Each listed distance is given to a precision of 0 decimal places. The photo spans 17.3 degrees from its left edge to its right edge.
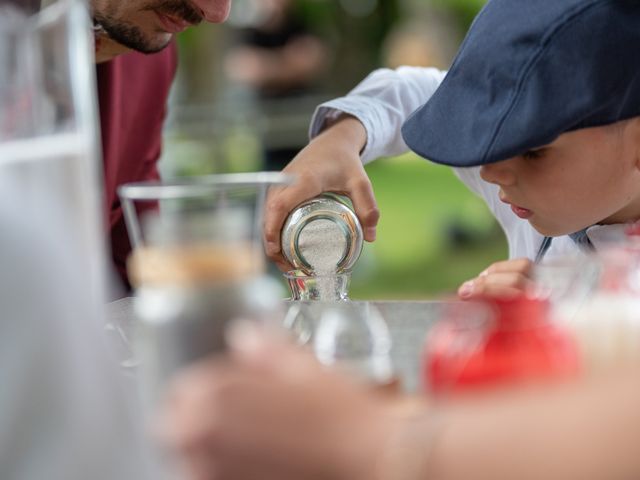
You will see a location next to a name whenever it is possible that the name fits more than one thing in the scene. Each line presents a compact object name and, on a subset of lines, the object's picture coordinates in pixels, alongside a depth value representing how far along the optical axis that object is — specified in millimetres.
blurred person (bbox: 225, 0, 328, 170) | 6339
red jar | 1329
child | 1714
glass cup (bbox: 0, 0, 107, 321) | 1342
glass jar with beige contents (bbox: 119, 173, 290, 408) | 1344
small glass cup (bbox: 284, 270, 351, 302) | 1846
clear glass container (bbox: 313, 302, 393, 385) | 1436
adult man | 2042
